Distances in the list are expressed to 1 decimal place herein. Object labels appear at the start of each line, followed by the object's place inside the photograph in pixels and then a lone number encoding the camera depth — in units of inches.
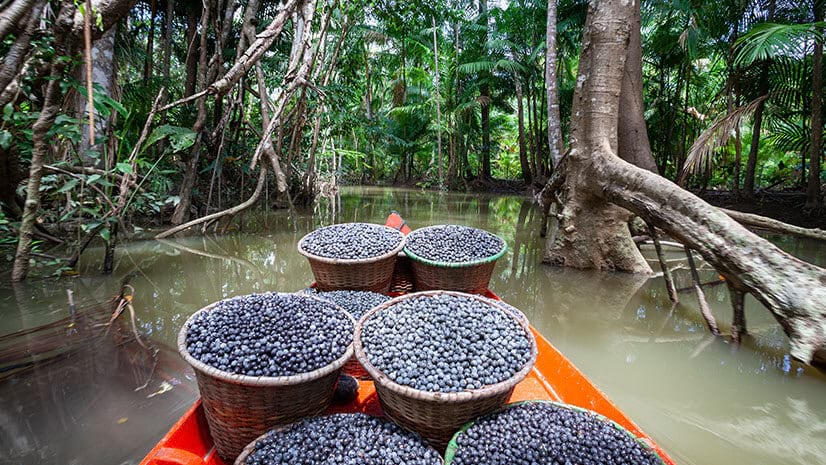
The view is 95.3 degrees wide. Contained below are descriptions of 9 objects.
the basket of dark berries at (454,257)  97.9
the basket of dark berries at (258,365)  50.5
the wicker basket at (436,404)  49.4
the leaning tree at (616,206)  100.4
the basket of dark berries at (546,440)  47.1
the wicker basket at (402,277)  115.4
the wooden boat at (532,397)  50.1
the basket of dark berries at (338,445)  47.1
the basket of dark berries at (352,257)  93.7
